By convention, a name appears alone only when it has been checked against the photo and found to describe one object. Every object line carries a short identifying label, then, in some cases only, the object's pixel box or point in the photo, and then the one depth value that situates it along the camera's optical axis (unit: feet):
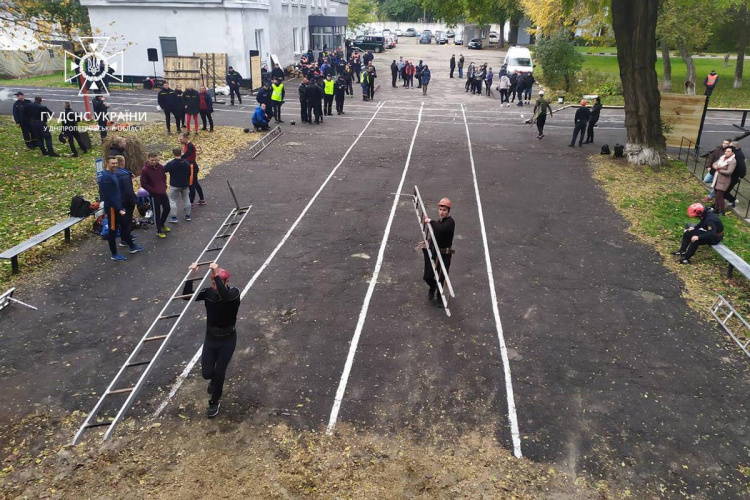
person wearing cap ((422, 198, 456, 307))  28.81
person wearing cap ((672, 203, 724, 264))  35.53
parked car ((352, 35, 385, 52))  200.03
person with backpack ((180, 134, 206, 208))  41.78
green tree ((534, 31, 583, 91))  102.99
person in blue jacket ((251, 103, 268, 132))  69.87
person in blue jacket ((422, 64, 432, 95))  102.89
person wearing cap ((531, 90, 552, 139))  69.21
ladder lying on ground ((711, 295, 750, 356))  27.78
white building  99.50
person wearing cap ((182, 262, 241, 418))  20.66
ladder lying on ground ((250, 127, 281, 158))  61.00
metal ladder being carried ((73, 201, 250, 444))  19.92
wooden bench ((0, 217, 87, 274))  32.14
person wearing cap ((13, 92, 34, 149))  54.40
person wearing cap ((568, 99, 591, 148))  65.72
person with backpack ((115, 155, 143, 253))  35.37
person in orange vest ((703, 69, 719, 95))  95.99
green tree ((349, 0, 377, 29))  218.59
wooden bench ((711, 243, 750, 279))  31.76
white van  114.93
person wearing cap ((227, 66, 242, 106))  88.58
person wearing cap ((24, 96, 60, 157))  54.08
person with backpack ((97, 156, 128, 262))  34.53
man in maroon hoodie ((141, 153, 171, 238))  37.01
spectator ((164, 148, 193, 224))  38.81
